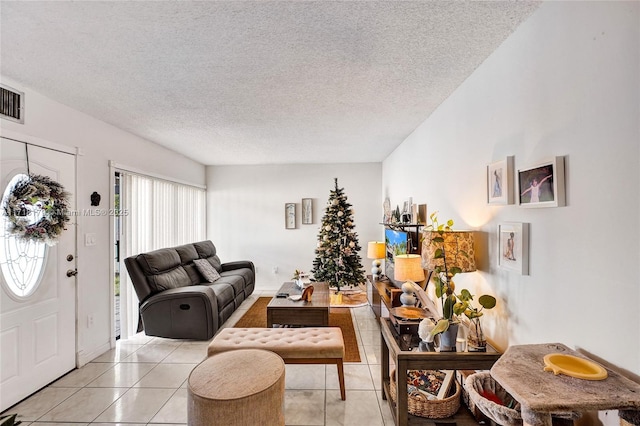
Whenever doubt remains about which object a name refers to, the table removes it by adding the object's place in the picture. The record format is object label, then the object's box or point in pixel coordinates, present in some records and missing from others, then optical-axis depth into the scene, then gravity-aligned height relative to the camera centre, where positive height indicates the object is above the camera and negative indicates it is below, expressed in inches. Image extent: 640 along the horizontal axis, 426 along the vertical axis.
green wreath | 92.4 +3.2
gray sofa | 138.9 -39.5
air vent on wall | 91.8 +36.1
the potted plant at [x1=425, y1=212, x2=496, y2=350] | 72.7 -14.5
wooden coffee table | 134.1 -44.1
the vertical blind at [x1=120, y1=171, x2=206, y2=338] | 148.2 -0.6
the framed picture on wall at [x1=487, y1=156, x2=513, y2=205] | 69.4 +8.2
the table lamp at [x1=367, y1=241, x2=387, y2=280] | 189.9 -22.2
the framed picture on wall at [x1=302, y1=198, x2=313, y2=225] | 244.7 +3.9
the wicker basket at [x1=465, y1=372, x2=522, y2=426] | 49.4 -34.9
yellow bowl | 42.5 -22.7
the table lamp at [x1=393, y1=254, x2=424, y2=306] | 113.5 -21.6
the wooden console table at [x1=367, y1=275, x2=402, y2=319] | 130.6 -38.2
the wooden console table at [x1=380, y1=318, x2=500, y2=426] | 70.7 -34.6
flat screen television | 141.3 -15.3
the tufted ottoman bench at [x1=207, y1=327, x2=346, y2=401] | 95.0 -41.6
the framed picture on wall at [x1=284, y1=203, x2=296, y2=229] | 244.7 +0.7
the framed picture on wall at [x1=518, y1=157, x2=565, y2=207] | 54.9 +6.0
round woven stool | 66.3 -40.2
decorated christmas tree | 213.8 -23.3
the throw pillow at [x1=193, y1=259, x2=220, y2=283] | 178.2 -32.1
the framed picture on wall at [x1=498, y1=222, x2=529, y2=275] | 64.6 -7.1
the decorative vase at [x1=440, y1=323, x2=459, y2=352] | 72.6 -30.2
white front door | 92.0 -27.4
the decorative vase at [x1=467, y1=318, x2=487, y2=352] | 72.1 -31.4
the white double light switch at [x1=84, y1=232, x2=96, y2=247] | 123.0 -8.7
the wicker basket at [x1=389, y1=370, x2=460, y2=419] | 78.0 -50.4
